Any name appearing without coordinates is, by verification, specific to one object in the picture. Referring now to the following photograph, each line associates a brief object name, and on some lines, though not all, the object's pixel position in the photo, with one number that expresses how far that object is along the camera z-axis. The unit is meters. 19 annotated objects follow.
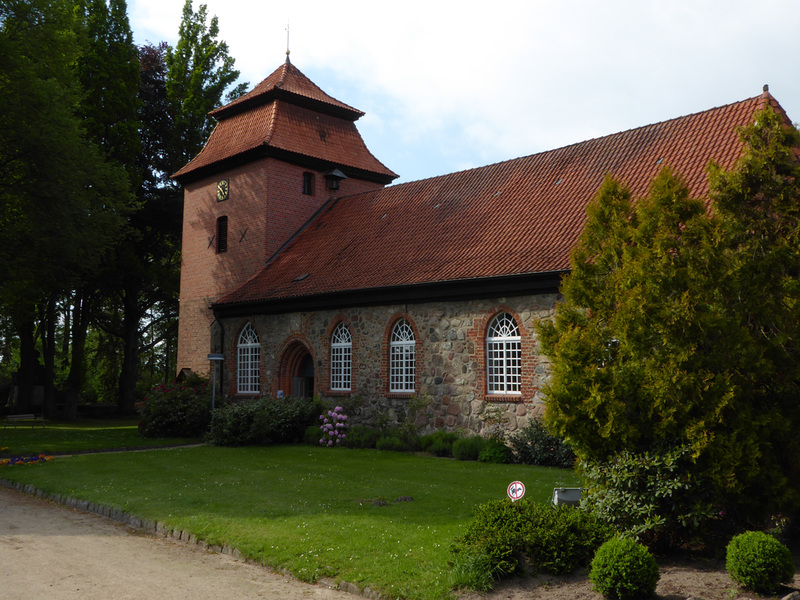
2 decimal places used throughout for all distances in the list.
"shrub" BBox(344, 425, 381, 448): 16.75
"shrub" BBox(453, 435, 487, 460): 14.41
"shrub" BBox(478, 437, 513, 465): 13.88
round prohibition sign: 6.89
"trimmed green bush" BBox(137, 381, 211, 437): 20.12
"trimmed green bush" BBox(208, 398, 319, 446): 17.77
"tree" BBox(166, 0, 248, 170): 32.12
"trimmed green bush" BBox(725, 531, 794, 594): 5.63
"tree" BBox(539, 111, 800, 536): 6.73
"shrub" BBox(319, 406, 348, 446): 17.19
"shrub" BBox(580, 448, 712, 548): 6.71
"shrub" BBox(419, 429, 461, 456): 15.09
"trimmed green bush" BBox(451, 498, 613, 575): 6.25
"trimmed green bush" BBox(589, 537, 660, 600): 5.56
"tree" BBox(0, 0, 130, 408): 19.67
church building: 15.08
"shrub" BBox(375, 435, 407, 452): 16.06
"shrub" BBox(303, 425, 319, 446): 17.64
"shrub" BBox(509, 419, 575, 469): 13.06
